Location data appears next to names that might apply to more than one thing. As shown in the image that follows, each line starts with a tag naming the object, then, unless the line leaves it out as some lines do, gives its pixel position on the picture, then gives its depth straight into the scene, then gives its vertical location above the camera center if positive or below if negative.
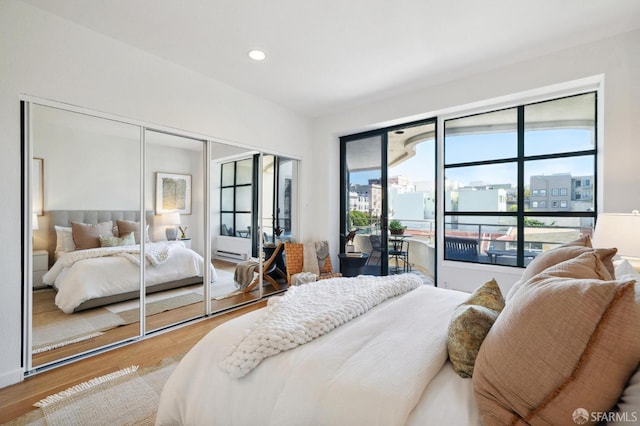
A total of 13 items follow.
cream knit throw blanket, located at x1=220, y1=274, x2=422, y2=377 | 1.22 -0.52
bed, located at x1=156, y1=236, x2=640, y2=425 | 0.71 -0.55
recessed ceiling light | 2.76 +1.51
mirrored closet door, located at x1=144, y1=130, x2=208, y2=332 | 2.87 -0.20
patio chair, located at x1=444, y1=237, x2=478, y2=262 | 3.42 -0.44
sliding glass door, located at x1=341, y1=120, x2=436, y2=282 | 4.11 +0.19
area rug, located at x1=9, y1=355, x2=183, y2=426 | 1.68 -1.20
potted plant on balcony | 4.20 -0.22
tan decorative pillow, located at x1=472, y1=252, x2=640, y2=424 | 0.70 -0.36
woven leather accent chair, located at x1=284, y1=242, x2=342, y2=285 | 4.01 -0.69
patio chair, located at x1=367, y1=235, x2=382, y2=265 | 4.28 -0.49
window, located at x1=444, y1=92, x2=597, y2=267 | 2.87 +0.42
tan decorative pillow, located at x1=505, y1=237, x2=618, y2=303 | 1.17 -0.20
